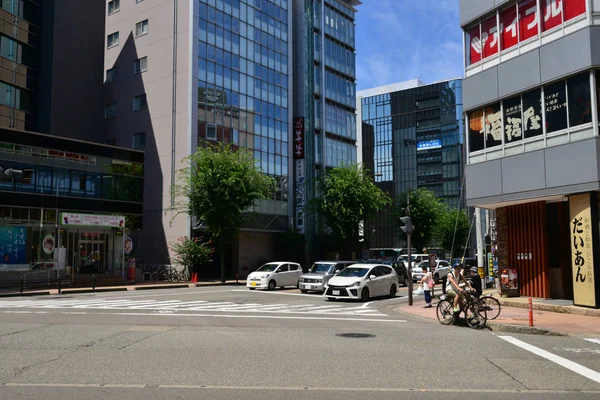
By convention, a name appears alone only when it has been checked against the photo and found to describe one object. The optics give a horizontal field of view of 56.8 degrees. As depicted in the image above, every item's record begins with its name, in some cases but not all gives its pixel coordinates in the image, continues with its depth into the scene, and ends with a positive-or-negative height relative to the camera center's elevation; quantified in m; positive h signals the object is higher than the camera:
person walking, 21.31 -1.43
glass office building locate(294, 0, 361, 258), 55.81 +17.28
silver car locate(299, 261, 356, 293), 28.55 -1.33
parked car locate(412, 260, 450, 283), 39.45 -1.58
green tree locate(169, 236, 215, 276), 41.97 -0.23
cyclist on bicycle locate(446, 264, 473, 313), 15.27 -0.96
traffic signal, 21.50 +0.93
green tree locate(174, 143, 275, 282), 40.19 +4.43
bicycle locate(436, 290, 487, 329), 15.22 -1.75
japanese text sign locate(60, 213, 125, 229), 35.50 +2.01
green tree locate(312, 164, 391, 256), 50.84 +4.43
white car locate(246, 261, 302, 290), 31.58 -1.55
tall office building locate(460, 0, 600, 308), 18.22 +4.09
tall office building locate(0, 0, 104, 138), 43.88 +15.67
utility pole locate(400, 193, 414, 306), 21.56 +0.56
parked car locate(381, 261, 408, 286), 35.22 -1.46
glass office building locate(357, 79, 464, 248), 118.06 +24.55
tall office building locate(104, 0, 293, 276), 46.19 +13.95
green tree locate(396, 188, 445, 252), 61.12 +3.65
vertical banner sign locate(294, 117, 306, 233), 54.22 +7.81
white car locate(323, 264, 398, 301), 24.08 -1.50
